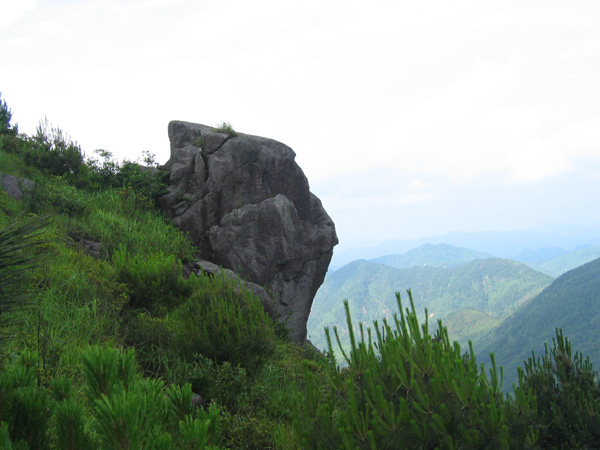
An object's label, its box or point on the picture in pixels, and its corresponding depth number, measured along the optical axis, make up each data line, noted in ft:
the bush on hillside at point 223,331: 21.08
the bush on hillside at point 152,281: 24.79
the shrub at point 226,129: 49.24
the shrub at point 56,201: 34.01
